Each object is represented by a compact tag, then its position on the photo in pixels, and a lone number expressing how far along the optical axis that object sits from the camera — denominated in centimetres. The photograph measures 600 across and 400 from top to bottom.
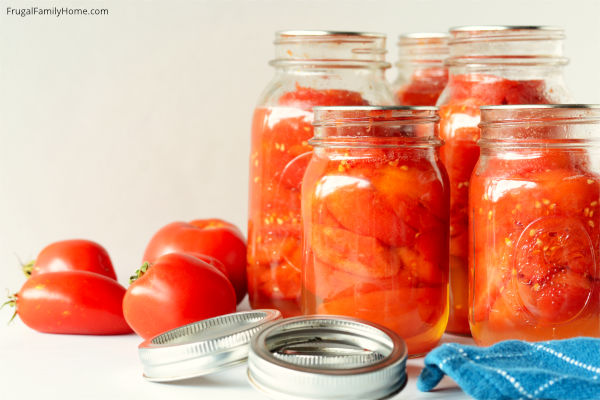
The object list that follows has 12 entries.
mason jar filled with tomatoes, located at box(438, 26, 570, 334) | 71
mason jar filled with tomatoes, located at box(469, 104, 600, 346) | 66
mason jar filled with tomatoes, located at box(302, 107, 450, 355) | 67
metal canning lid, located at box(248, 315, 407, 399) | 59
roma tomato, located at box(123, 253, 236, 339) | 71
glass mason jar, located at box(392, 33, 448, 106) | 82
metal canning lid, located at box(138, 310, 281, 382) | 63
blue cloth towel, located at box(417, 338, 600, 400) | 60
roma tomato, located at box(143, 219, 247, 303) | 82
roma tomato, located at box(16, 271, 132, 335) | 75
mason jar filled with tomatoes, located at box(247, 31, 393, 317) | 74
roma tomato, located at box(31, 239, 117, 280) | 79
